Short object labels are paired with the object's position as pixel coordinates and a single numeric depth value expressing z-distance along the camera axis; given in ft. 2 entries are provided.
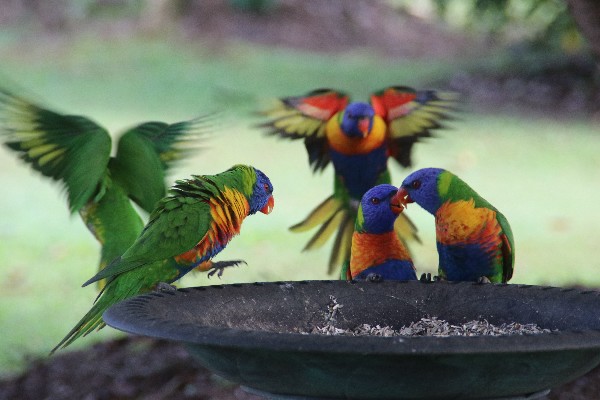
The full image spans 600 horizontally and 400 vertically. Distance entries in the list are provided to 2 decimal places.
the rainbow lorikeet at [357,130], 23.18
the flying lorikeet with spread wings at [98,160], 20.16
